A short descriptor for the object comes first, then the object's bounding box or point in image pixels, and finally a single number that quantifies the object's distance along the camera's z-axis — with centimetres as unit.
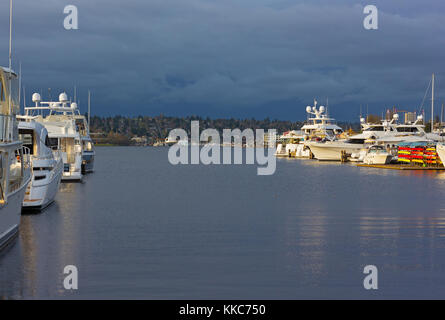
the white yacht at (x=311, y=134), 11481
